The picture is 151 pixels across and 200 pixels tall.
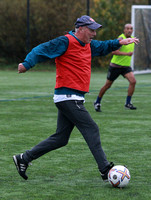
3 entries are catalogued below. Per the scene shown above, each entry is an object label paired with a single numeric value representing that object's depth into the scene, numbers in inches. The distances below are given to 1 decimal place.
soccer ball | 477.1
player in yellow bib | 1085.8
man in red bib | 483.8
